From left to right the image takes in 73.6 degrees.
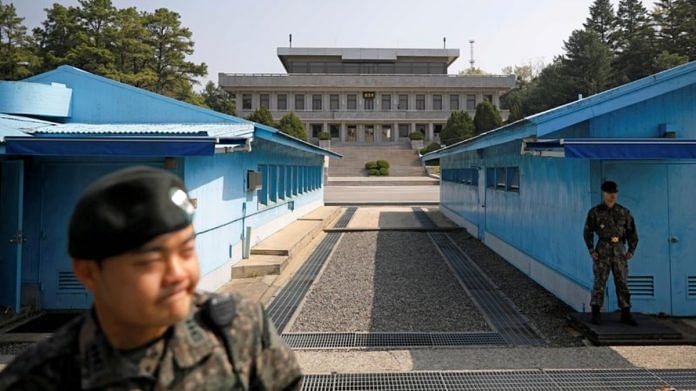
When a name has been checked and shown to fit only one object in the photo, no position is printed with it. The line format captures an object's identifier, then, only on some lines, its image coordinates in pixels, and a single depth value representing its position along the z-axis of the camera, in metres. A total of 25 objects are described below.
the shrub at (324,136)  50.52
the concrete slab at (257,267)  9.19
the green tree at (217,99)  67.11
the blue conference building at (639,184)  6.66
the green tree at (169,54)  45.62
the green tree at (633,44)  51.26
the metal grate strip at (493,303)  6.09
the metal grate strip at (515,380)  4.29
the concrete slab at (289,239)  10.72
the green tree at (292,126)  42.63
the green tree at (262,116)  44.41
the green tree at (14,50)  39.69
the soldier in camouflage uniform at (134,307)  1.21
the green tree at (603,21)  60.34
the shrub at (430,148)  46.42
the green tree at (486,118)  45.97
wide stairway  43.56
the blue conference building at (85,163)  6.20
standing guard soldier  5.77
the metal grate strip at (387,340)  5.80
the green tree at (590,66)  52.25
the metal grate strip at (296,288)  7.12
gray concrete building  56.69
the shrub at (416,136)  52.12
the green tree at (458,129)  45.88
